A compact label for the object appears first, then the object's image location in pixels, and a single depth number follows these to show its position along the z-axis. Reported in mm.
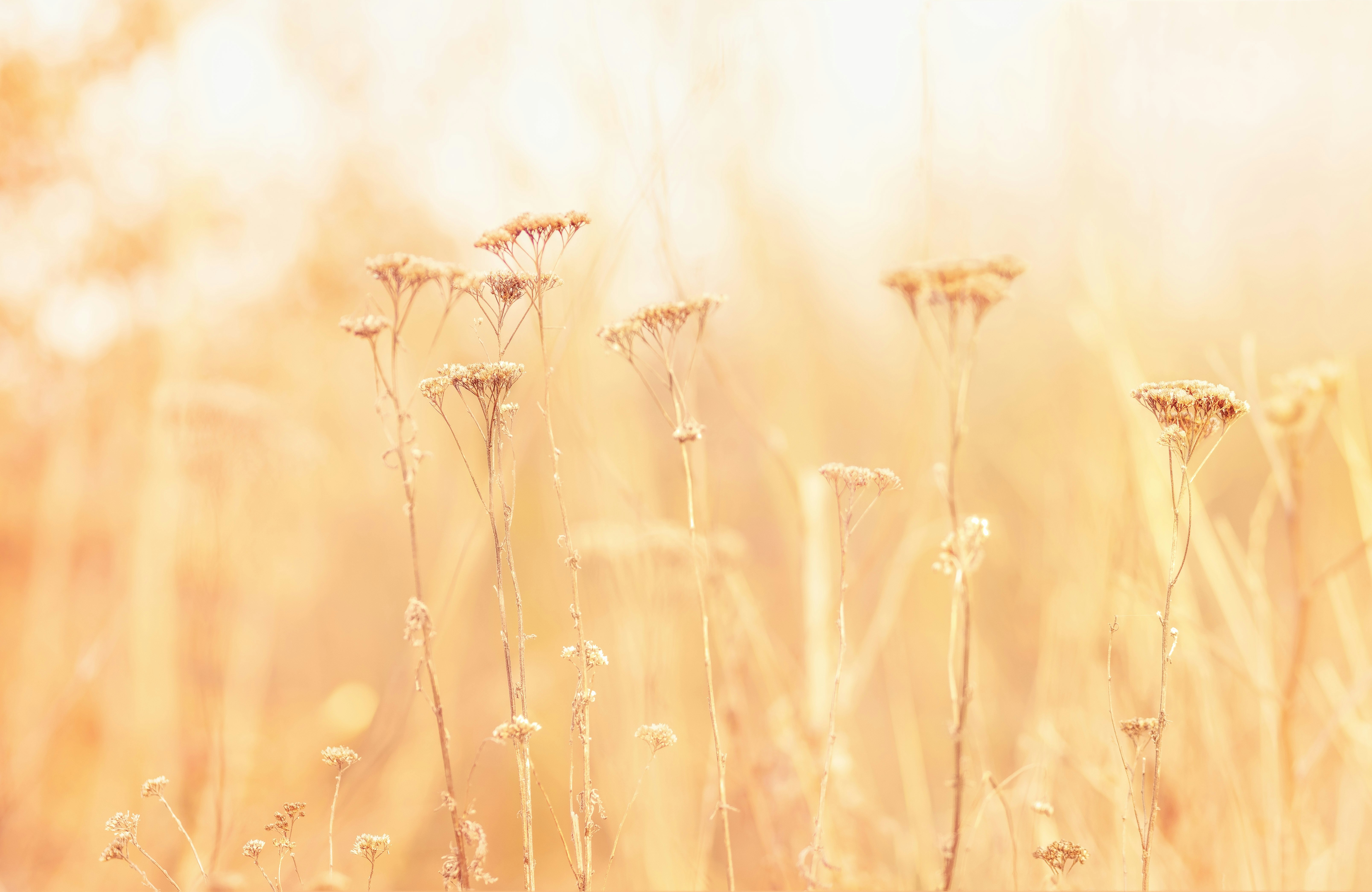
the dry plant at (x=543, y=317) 2384
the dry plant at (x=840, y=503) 2388
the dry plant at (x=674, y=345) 2387
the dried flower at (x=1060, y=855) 2412
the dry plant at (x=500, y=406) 2374
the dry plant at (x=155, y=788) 2393
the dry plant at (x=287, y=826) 2400
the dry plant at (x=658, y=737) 2419
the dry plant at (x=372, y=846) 2408
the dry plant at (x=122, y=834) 2402
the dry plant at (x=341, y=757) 2411
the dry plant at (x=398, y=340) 2362
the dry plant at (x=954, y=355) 2370
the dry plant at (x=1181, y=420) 2373
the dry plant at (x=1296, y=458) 2484
